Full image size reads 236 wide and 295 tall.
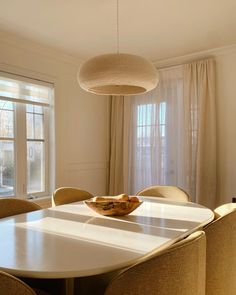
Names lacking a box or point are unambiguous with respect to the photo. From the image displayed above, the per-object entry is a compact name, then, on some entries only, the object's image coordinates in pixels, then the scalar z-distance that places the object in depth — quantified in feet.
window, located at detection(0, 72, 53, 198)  10.40
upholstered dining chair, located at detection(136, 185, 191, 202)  8.69
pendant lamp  5.58
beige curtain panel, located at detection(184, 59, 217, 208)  11.54
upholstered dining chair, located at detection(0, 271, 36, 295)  3.05
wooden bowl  5.90
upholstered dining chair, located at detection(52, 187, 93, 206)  8.25
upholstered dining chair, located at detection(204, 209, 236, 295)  4.66
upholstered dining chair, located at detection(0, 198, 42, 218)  6.45
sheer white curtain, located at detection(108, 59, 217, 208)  11.62
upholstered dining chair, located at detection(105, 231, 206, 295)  3.25
